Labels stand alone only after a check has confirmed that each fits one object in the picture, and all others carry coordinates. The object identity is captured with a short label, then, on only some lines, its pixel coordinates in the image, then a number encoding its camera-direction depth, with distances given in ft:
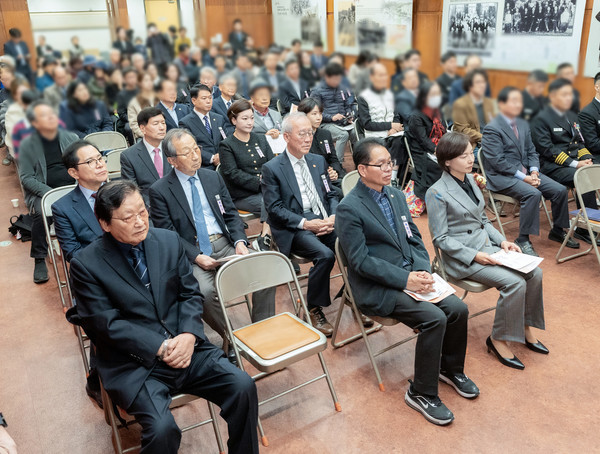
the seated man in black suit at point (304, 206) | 11.62
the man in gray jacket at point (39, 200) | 13.26
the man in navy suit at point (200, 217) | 10.61
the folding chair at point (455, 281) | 10.54
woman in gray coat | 10.18
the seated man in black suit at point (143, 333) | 7.03
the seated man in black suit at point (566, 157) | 16.42
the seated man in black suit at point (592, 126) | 17.12
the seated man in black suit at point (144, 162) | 13.37
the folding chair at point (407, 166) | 18.70
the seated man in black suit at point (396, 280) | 8.85
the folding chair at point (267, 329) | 8.13
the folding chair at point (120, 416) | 7.41
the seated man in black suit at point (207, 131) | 16.56
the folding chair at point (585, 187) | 13.56
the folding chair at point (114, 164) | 16.56
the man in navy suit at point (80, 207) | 10.09
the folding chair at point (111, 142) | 15.70
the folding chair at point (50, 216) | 11.57
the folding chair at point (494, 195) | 15.78
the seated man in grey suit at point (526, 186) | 15.21
